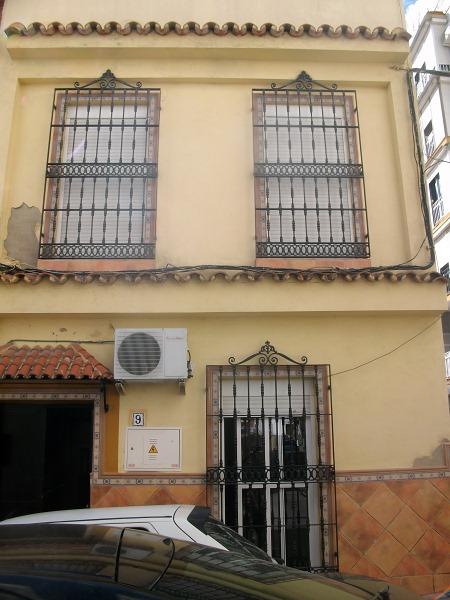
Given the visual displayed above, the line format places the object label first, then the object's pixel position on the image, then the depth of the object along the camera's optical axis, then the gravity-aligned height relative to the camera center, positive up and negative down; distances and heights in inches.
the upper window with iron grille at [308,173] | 261.4 +133.7
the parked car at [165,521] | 133.6 -17.7
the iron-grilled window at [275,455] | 226.1 -2.8
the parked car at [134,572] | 67.0 -16.4
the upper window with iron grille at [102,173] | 259.9 +133.6
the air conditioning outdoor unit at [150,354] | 223.3 +38.8
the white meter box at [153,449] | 227.3 +0.2
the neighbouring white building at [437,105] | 844.0 +542.0
